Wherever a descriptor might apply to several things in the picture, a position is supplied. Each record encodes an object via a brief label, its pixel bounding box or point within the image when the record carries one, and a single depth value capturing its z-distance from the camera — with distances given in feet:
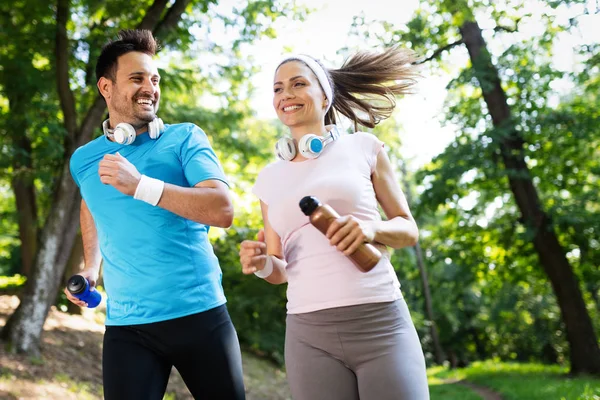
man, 9.35
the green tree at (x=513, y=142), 43.01
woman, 8.18
